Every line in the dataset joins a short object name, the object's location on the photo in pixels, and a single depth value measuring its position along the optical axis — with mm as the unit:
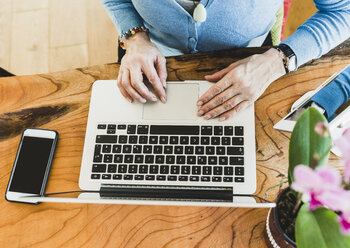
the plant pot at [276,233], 491
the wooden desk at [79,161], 662
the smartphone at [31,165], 710
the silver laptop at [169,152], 664
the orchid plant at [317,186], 284
